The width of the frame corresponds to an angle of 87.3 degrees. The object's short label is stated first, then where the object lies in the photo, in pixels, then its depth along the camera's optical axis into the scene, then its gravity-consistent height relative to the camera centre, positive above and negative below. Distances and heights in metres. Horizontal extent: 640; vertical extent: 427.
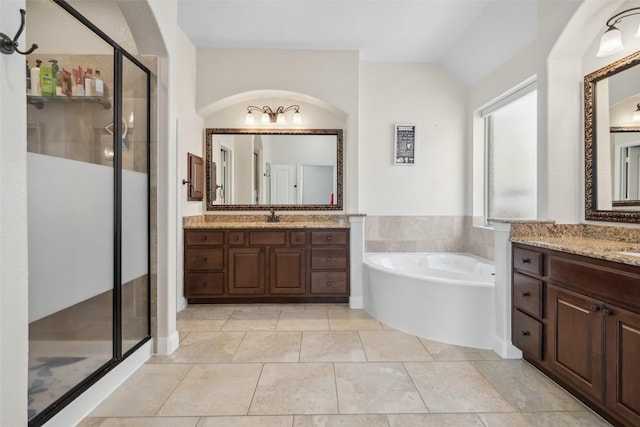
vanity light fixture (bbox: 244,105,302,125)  4.07 +1.18
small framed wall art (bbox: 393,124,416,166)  4.14 +0.81
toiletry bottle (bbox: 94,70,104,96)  1.99 +0.75
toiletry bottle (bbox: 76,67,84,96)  1.93 +0.74
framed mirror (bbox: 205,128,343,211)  4.13 +0.47
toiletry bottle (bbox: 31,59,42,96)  1.64 +0.65
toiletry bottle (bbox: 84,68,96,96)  1.96 +0.75
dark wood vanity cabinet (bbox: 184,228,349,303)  3.61 -0.57
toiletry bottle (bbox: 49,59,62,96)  1.78 +0.72
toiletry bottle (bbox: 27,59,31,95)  1.60 +0.62
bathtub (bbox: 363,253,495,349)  2.59 -0.79
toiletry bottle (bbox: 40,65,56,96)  1.71 +0.67
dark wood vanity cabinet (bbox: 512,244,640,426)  1.52 -0.61
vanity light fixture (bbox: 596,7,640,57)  1.99 +1.04
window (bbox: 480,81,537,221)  3.29 +0.61
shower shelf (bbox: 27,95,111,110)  1.66 +0.62
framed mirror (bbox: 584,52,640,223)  2.10 +0.47
